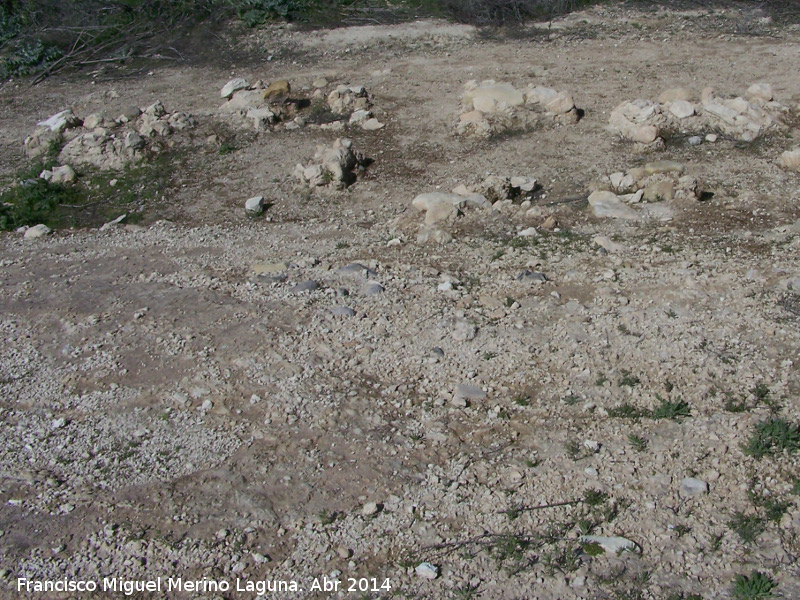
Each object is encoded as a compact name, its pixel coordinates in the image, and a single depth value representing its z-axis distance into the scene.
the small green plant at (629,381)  5.09
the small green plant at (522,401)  5.03
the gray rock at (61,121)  10.50
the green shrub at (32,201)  8.96
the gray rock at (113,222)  8.65
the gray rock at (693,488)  4.25
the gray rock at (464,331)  5.67
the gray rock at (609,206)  7.47
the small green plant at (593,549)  3.96
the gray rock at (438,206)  7.61
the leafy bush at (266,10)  14.32
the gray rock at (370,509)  4.27
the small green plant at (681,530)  4.02
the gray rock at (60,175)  9.62
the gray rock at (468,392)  5.12
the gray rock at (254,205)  8.65
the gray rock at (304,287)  6.43
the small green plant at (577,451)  4.57
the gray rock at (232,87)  11.30
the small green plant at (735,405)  4.79
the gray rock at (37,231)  8.61
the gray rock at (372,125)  10.20
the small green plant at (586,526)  4.08
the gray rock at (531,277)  6.37
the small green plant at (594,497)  4.23
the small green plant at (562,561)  3.86
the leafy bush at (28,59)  13.27
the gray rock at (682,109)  9.27
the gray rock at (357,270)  6.64
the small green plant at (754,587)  3.63
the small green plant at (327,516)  4.24
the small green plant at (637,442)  4.57
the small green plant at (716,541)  3.92
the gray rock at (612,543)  3.95
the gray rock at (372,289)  6.33
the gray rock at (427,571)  3.89
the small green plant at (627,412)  4.84
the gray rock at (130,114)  10.64
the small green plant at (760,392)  4.87
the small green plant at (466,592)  3.76
